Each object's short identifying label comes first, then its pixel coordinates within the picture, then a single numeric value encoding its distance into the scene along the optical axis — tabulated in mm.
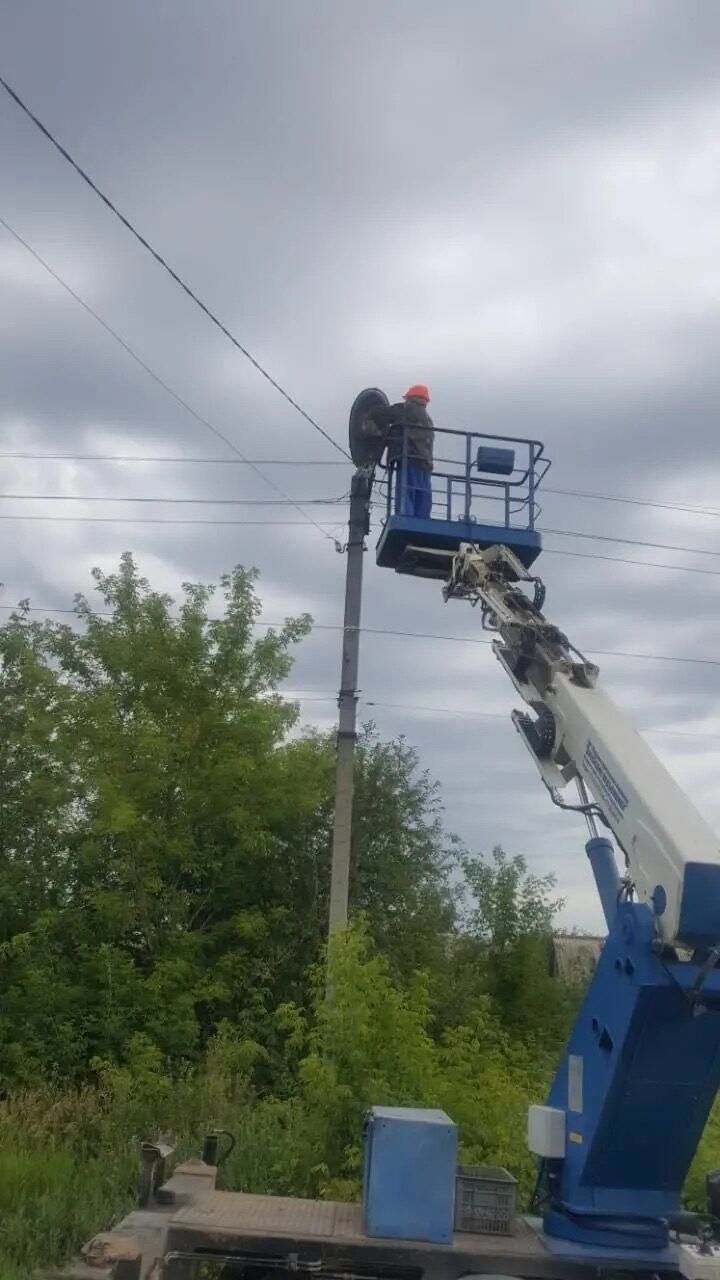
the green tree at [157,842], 15281
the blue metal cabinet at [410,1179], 6746
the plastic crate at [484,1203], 7055
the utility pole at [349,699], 13430
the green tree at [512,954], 19906
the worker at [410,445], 12906
